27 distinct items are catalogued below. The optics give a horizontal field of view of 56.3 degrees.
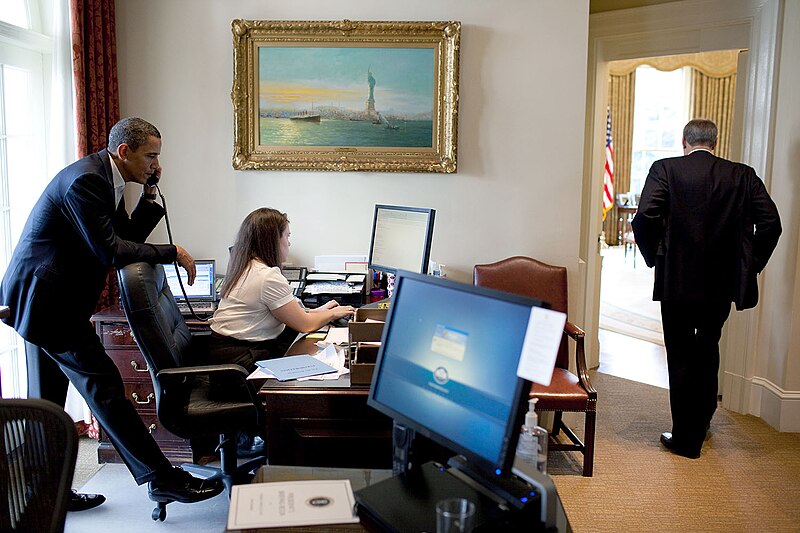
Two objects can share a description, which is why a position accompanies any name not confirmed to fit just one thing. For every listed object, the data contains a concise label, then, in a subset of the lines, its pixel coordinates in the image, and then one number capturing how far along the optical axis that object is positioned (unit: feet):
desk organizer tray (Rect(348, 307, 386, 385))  8.09
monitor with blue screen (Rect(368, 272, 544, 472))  4.91
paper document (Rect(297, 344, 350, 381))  8.57
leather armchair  11.32
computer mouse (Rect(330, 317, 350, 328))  11.40
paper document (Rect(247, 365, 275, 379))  8.52
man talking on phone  9.46
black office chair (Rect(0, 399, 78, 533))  5.07
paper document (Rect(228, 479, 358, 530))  5.14
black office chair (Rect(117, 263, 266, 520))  9.27
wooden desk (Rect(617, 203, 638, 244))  37.83
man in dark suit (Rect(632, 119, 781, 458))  12.12
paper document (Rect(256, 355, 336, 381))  8.53
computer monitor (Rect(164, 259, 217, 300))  13.07
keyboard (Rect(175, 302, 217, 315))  12.50
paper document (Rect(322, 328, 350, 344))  10.23
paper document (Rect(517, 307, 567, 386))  4.59
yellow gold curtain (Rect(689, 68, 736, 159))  38.09
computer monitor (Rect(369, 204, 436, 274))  11.59
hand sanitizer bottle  5.88
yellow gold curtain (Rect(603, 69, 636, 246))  38.75
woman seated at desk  10.23
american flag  29.45
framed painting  13.32
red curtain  12.23
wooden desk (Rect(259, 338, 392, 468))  8.01
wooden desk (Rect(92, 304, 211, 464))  12.09
